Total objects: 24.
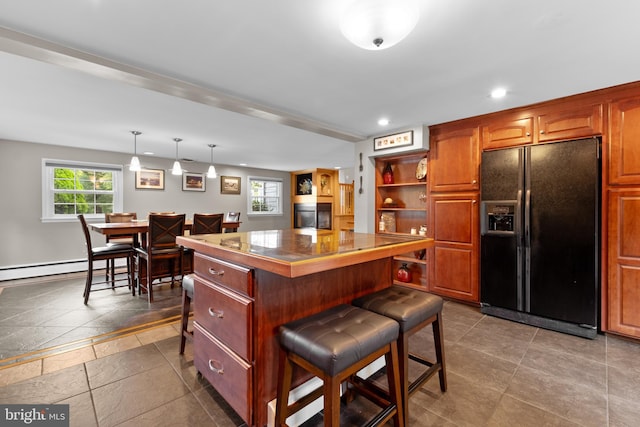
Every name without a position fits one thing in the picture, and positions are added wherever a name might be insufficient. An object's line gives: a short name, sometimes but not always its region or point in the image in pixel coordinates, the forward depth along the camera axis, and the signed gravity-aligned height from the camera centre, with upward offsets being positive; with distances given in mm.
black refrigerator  2525 -227
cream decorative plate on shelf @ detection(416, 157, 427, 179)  3869 +594
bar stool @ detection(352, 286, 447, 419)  1426 -547
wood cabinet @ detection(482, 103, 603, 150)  2658 +895
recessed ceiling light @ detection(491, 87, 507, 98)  2590 +1130
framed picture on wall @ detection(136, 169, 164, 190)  5707 +686
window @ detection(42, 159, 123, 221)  4820 +416
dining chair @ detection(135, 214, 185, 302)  3422 -508
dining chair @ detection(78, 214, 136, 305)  3371 -540
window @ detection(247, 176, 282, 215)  7633 +456
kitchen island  1290 -445
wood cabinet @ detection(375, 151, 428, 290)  4070 +149
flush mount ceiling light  1378 +970
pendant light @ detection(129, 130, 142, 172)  4023 +723
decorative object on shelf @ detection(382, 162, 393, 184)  4336 +587
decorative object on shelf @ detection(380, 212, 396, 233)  4366 -150
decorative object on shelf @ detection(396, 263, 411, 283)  4086 -918
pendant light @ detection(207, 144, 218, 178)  4996 +721
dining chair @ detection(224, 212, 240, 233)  5490 -108
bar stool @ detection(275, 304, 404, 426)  1092 -583
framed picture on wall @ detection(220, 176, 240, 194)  6988 +699
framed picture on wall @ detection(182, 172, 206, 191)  6344 +706
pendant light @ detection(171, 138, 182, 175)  4582 +709
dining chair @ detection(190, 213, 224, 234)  3704 -158
